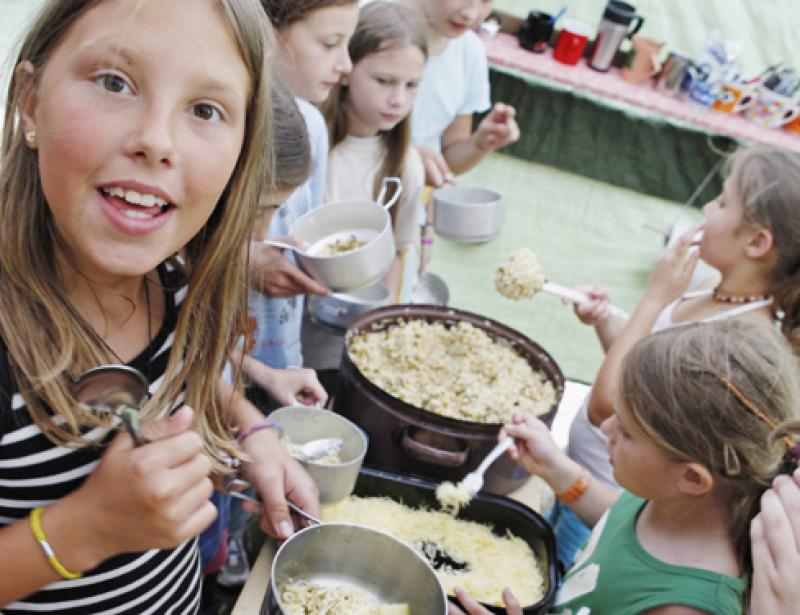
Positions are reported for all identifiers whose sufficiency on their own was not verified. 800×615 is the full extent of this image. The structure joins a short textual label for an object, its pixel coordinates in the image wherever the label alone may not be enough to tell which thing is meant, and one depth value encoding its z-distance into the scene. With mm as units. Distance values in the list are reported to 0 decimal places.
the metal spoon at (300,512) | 1036
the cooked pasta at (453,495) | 1267
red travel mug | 4137
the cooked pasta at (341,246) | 1517
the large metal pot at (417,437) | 1283
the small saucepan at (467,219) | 2031
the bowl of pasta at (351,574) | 969
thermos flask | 4055
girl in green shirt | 1022
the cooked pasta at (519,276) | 1910
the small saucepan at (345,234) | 1354
